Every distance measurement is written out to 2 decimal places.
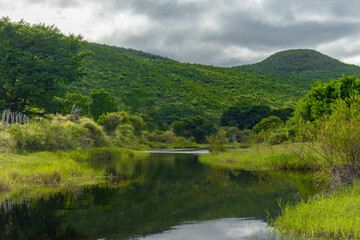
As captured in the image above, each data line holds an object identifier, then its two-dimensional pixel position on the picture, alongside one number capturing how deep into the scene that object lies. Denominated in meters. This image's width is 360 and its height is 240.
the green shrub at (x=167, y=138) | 126.99
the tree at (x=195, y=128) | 136.12
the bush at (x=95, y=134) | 58.91
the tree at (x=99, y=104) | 110.31
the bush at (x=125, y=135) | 80.41
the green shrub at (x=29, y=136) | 35.34
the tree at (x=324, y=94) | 49.47
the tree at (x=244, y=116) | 136.38
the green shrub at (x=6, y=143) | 31.36
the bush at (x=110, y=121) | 84.44
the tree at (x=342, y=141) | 18.44
